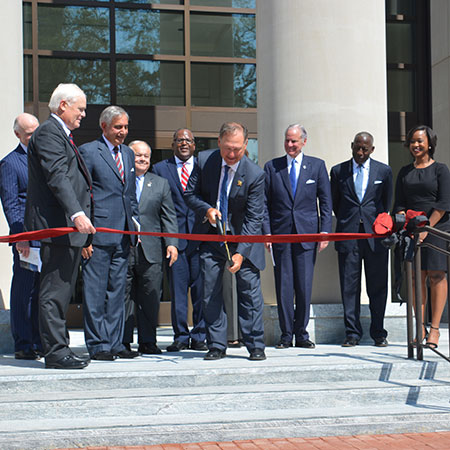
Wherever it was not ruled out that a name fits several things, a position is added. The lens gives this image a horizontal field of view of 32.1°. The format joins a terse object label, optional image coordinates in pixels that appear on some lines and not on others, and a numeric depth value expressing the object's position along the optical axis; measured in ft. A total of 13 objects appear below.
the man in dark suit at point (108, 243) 21.33
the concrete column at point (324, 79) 25.77
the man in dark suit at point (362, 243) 24.35
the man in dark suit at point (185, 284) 24.02
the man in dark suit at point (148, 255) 23.15
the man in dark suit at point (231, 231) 21.22
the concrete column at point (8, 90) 24.58
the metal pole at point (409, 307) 21.56
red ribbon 19.40
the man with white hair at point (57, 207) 19.25
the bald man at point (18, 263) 21.85
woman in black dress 23.07
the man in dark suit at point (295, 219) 23.82
